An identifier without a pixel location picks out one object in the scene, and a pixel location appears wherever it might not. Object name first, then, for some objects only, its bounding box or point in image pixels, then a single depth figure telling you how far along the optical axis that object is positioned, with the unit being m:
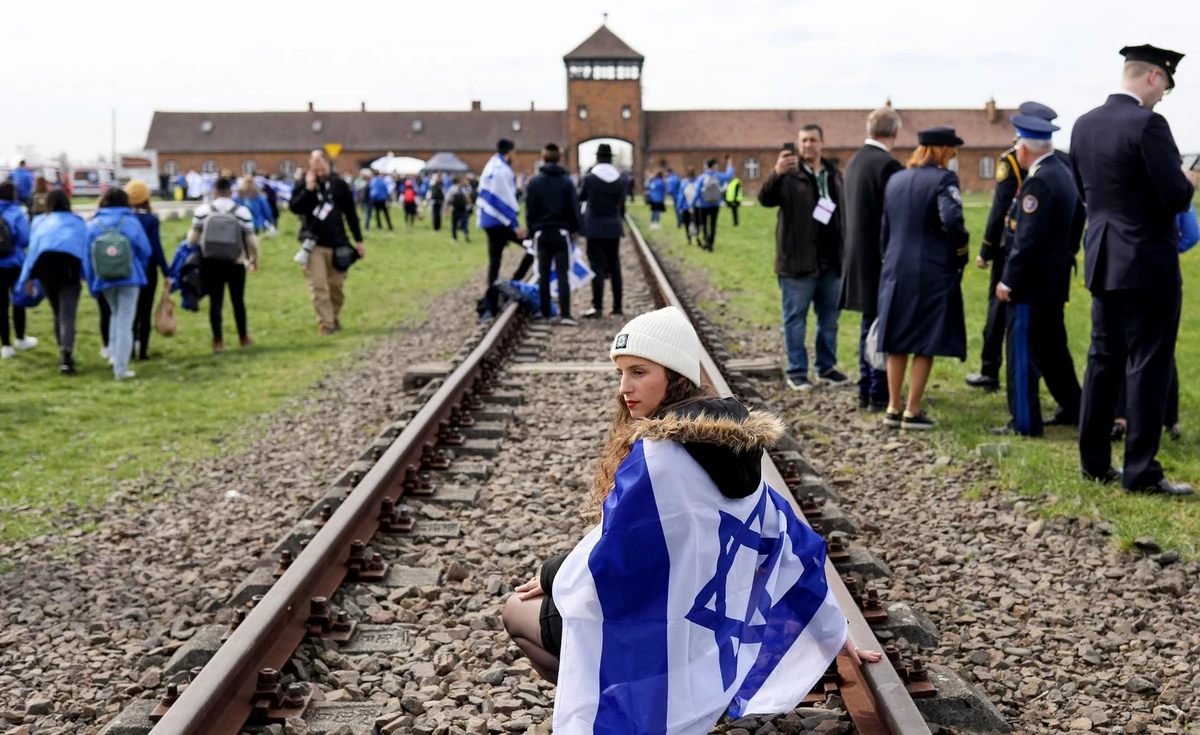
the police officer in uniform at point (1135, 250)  5.98
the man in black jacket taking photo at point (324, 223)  13.20
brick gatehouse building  84.62
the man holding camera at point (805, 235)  9.40
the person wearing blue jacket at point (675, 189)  34.19
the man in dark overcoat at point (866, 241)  8.48
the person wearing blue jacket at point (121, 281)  11.38
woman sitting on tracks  3.12
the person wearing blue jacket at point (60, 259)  11.53
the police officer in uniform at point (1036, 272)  7.43
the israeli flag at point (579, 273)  14.14
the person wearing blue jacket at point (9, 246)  12.37
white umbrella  54.91
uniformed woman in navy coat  7.68
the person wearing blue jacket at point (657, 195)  34.94
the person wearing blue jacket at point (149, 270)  11.98
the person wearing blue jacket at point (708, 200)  25.78
